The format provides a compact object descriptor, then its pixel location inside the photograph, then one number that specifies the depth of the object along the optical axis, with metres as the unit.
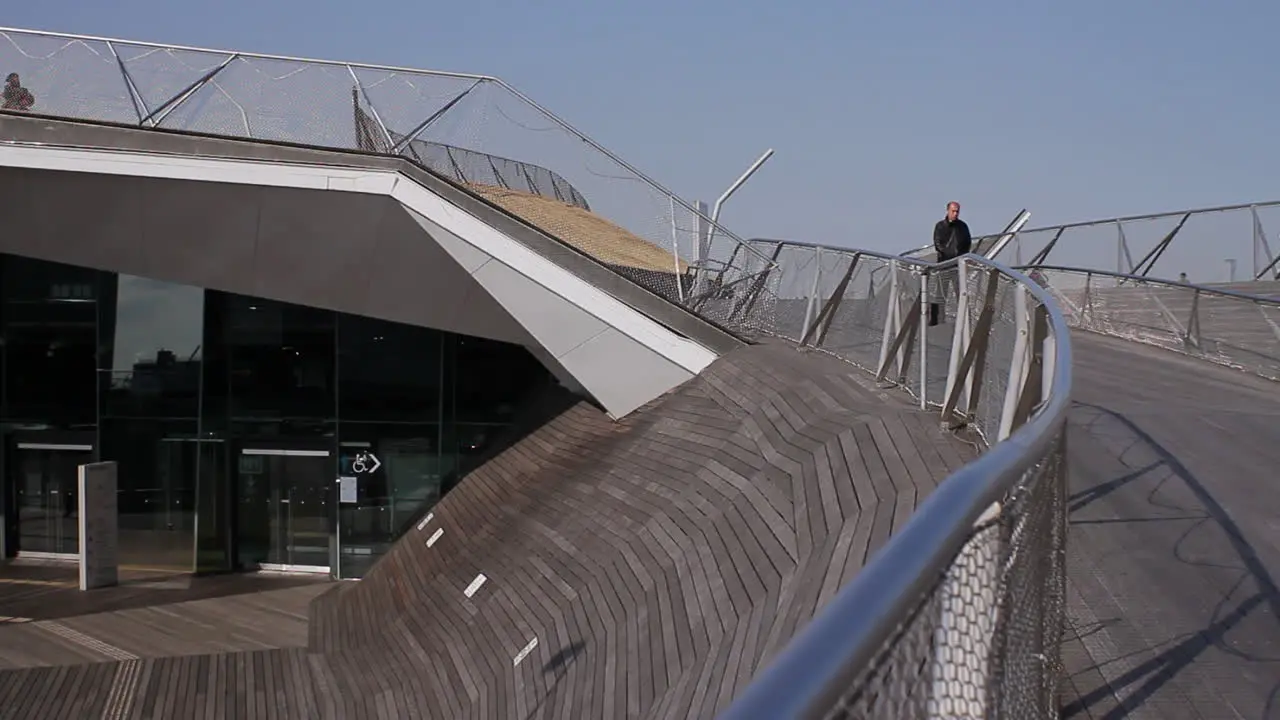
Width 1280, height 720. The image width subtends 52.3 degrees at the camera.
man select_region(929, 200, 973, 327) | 15.24
